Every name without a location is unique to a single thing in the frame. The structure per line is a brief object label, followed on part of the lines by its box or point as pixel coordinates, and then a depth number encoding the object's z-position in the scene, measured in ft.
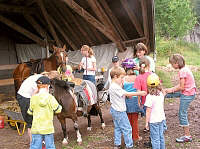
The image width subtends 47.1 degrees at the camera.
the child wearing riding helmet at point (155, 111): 10.72
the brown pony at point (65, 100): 13.71
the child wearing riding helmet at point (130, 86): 12.67
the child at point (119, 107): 11.61
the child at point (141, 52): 13.82
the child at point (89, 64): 17.52
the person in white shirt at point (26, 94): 12.15
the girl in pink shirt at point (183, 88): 12.62
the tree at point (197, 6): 94.03
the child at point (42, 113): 10.00
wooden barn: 26.99
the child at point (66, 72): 14.95
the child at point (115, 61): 14.85
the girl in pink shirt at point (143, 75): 12.19
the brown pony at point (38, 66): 19.23
